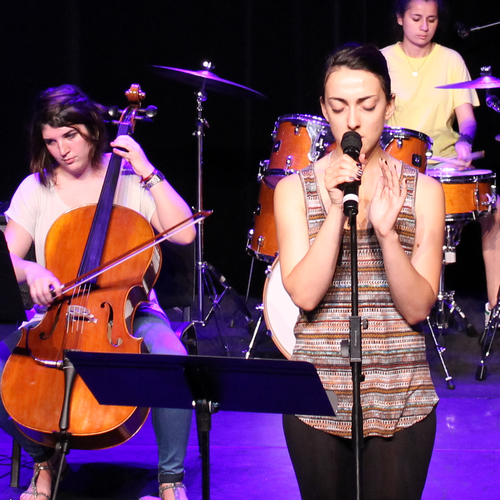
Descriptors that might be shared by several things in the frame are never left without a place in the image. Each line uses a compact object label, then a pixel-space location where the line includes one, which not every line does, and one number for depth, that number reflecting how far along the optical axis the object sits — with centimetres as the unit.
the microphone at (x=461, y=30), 931
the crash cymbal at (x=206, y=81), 777
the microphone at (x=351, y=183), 260
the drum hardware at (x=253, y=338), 731
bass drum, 614
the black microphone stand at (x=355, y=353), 258
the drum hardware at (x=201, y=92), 785
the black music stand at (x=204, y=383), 268
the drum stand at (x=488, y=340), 716
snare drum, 759
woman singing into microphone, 294
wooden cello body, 418
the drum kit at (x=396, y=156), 706
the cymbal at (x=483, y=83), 754
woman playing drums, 862
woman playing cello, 487
